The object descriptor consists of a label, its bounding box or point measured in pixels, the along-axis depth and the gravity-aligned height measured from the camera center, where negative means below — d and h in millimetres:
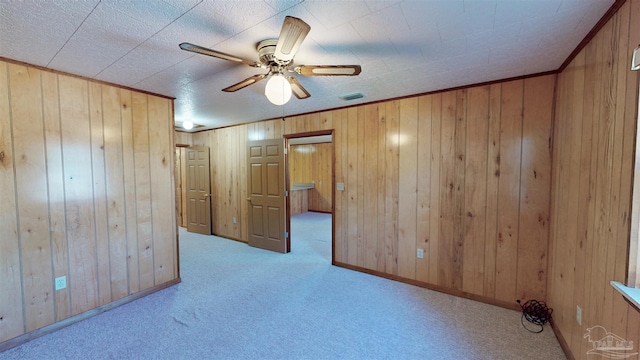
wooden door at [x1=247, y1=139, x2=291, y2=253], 4121 -427
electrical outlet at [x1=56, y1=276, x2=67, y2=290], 2202 -1002
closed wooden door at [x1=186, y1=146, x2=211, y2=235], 5242 -421
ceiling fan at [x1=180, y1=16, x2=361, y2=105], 1368 +682
